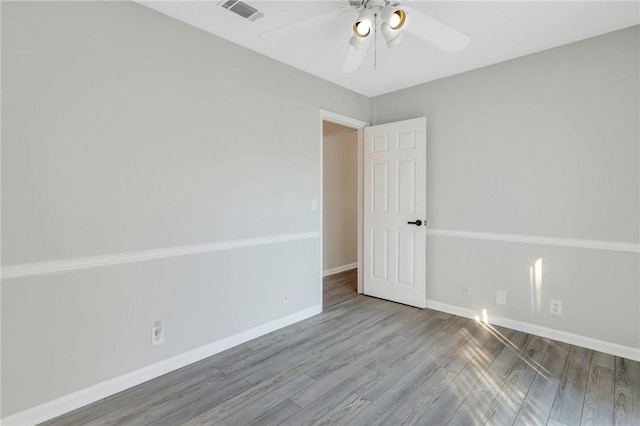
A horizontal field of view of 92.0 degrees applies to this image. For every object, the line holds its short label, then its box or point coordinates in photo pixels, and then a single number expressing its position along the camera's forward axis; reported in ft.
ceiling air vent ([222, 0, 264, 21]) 6.69
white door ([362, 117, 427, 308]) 11.25
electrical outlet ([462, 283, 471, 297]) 10.57
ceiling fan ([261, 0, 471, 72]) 5.77
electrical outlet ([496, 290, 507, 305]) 9.83
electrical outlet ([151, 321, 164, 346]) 7.03
